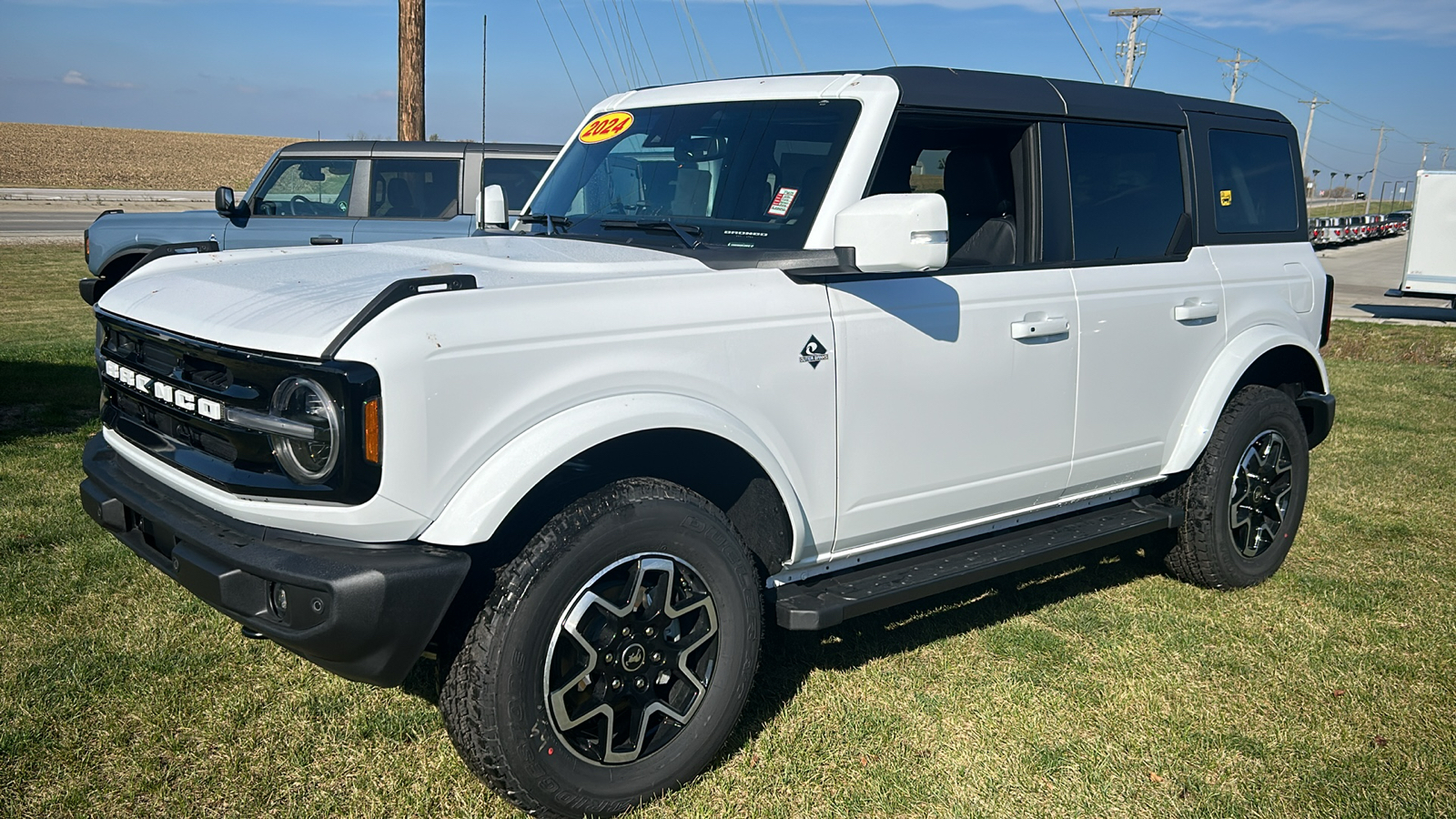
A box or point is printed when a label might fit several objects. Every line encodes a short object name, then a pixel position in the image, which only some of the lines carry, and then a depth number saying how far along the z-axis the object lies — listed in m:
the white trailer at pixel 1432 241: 19.92
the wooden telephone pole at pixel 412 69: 12.73
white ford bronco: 2.63
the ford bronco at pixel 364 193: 9.66
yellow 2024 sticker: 4.47
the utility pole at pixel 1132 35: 39.94
